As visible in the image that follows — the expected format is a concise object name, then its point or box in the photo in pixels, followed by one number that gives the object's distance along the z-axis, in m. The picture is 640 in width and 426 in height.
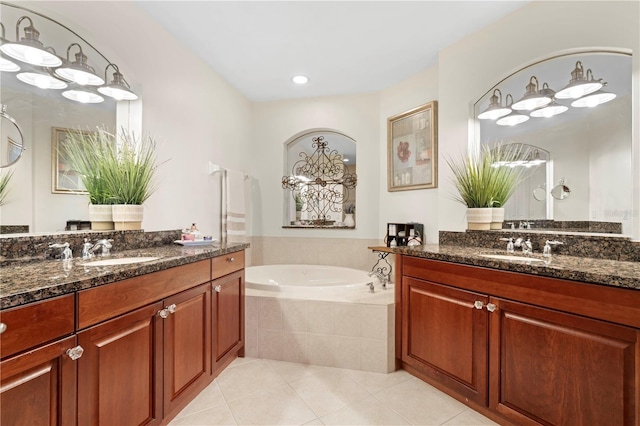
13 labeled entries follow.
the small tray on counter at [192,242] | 2.12
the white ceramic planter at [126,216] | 1.74
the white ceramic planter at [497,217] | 2.11
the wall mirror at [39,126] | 1.36
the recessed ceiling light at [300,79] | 2.96
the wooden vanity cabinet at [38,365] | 0.80
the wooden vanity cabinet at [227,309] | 1.87
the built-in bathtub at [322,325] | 2.09
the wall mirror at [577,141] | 1.62
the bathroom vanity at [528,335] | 1.12
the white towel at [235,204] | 2.97
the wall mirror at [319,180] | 3.52
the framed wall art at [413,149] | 2.75
